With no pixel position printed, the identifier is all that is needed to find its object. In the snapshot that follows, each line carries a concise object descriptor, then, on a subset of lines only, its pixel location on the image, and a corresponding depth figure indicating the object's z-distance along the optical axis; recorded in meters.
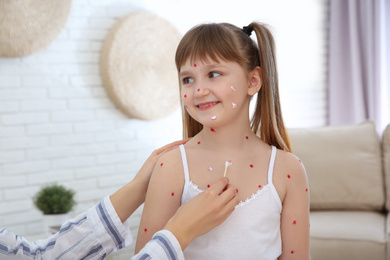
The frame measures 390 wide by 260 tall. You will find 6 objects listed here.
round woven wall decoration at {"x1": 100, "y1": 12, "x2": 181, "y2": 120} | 3.59
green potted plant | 2.75
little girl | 1.31
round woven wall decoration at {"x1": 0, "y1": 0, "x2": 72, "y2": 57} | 3.07
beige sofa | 3.16
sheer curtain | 4.64
